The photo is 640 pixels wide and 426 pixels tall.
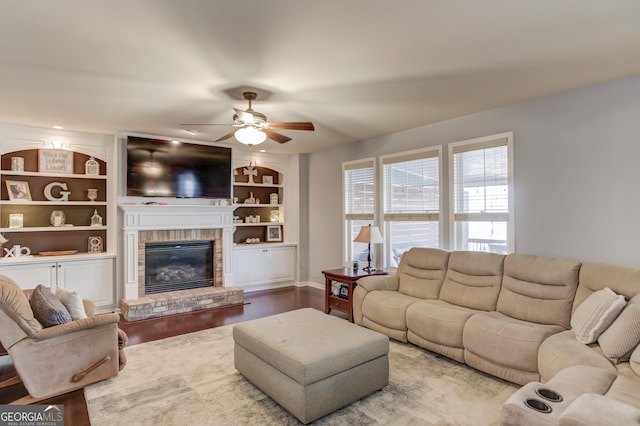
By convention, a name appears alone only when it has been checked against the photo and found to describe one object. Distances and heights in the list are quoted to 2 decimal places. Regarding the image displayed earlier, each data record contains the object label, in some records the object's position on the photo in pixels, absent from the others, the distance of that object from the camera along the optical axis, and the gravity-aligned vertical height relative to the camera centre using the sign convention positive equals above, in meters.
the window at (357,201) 5.73 +0.23
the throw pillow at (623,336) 2.38 -0.84
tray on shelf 4.89 -0.48
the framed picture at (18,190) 4.73 +0.38
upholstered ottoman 2.45 -1.09
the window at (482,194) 4.08 +0.24
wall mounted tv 5.27 +0.75
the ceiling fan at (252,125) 3.35 +0.88
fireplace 5.17 -0.58
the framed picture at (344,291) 4.86 -1.05
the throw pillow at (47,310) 2.88 -0.75
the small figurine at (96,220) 5.30 -0.04
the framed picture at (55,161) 4.99 +0.81
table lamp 5.04 -0.31
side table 4.70 -0.94
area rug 2.50 -1.42
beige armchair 2.69 -1.05
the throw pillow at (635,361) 2.23 -0.95
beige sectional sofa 2.29 -0.95
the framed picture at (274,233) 7.09 -0.34
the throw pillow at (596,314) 2.62 -0.76
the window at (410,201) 4.83 +0.20
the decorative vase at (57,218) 5.05 +0.00
